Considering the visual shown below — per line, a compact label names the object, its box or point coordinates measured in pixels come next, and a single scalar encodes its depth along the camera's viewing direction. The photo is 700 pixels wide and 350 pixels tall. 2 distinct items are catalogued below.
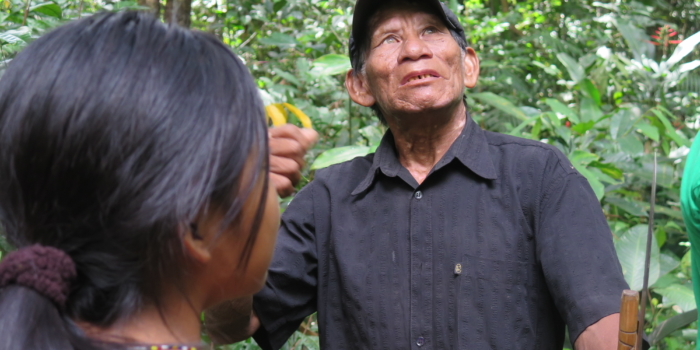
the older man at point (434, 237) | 1.66
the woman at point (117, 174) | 0.90
